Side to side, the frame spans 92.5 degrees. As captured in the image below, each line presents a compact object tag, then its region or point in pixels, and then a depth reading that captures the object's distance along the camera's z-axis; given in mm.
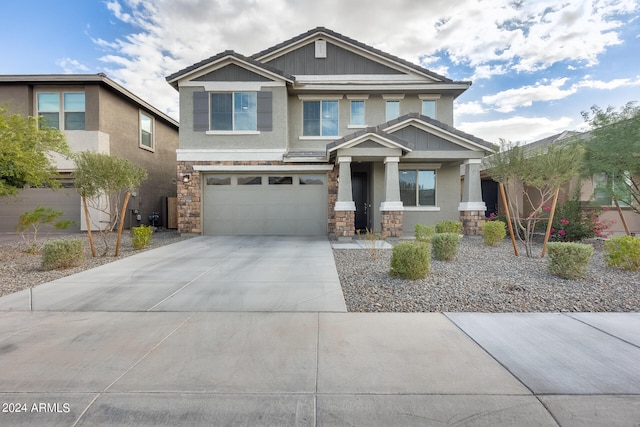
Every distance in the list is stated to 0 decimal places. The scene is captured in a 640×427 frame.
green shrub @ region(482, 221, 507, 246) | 9617
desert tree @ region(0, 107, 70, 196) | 6879
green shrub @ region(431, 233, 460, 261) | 7302
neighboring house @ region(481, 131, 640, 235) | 10180
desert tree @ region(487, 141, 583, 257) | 7309
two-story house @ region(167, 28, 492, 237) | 11500
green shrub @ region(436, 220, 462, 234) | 10578
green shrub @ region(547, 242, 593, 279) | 5605
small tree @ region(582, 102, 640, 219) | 8406
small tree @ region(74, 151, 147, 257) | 7824
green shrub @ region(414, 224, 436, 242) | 9509
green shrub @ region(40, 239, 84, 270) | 6520
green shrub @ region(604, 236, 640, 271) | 6176
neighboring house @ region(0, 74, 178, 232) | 12789
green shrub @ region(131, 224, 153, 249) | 9227
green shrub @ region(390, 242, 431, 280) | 5582
